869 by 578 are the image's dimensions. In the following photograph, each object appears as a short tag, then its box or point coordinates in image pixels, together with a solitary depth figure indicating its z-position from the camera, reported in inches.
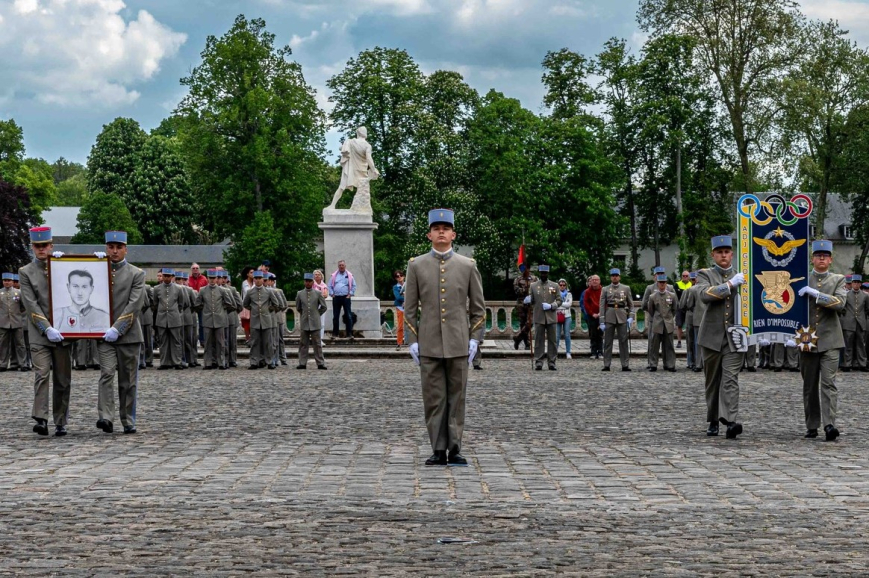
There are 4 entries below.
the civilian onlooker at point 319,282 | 1186.8
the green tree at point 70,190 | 5078.7
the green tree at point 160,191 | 3203.7
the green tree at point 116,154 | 3257.9
